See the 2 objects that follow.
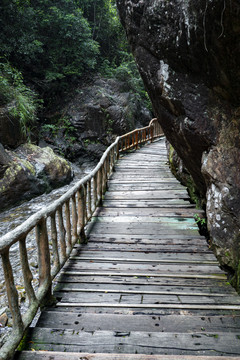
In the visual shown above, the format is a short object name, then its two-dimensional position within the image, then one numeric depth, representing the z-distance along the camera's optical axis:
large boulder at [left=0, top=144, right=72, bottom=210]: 8.03
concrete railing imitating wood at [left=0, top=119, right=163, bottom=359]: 1.99
